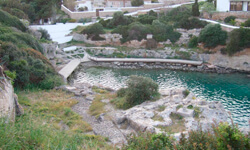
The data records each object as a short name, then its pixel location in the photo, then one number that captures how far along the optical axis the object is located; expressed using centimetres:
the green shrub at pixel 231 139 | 551
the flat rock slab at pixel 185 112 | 1265
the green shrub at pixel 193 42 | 3309
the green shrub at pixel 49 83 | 1792
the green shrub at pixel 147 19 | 3909
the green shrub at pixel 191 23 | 3457
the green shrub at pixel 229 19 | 3350
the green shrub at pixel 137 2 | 5150
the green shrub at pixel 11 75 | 1439
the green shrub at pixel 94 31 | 3688
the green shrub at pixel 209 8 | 3721
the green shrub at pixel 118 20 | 3934
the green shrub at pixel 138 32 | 3547
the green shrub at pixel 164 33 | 3481
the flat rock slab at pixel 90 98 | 1661
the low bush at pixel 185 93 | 1628
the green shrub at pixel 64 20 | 4346
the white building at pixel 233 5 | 3497
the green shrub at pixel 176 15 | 3743
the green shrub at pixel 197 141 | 596
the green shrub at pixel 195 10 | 3714
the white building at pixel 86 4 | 5354
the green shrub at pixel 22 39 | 2051
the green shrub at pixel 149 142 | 648
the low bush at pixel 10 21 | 2640
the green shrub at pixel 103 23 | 4049
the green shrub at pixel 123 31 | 3612
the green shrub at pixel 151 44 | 3472
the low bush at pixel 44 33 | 3431
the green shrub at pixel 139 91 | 1509
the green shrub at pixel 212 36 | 3027
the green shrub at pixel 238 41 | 2820
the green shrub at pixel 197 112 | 1281
